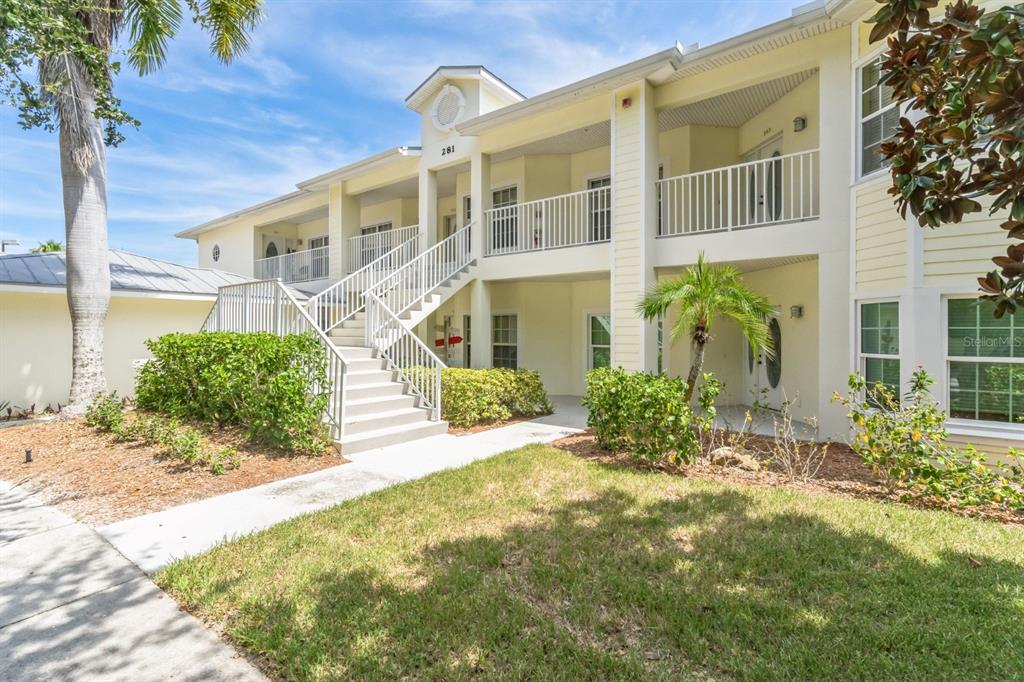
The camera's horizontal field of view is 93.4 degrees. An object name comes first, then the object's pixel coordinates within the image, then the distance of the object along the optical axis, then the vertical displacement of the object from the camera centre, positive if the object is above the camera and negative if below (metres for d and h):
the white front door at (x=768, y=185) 9.72 +3.24
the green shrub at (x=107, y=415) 7.64 -1.22
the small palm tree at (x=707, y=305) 6.67 +0.51
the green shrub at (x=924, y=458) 4.96 -1.29
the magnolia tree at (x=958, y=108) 2.06 +1.14
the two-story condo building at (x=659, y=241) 6.48 +1.95
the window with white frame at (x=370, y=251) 14.95 +2.83
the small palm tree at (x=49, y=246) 27.03 +5.31
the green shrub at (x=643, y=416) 6.13 -1.00
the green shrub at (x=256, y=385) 6.77 -0.68
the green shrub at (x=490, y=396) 9.16 -1.10
